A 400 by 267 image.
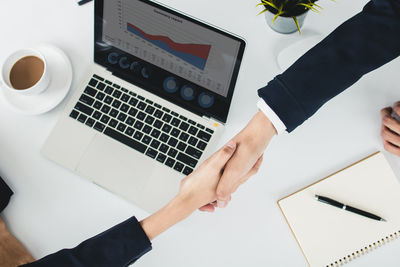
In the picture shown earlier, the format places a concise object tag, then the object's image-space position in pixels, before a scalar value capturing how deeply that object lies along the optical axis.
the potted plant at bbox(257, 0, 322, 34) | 0.79
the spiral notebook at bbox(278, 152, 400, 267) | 0.82
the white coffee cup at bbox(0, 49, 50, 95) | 0.81
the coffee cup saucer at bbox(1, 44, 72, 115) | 0.86
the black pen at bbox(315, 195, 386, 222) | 0.81
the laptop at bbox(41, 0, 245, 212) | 0.79
